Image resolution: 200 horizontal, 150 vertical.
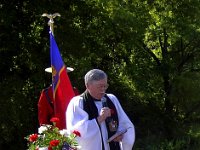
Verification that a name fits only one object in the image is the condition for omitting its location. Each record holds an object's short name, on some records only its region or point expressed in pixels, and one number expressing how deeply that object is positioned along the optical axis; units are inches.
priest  369.4
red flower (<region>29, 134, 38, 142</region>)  375.9
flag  510.3
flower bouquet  368.2
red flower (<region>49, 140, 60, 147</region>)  364.2
